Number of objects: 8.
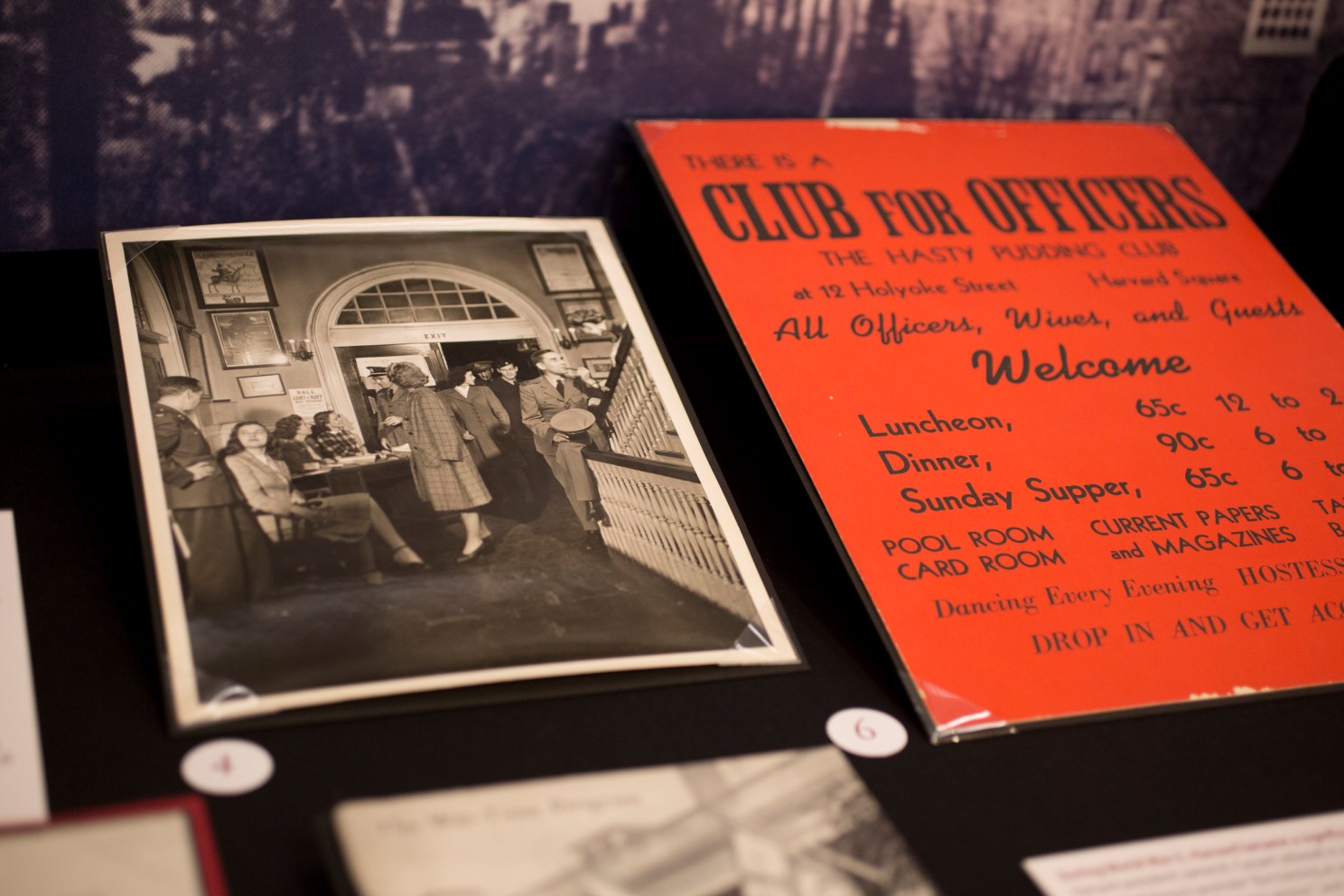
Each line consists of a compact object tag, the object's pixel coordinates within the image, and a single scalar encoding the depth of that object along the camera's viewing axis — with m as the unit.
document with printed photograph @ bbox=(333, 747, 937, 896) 0.71
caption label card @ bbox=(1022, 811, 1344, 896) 0.81
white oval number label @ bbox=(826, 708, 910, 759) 0.90
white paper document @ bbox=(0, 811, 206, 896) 0.69
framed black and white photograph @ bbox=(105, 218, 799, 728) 0.88
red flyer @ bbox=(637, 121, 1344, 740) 1.00
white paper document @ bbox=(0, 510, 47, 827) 0.75
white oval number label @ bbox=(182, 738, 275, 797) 0.79
